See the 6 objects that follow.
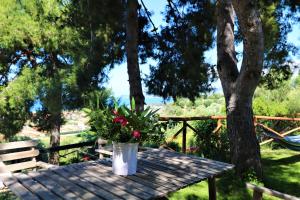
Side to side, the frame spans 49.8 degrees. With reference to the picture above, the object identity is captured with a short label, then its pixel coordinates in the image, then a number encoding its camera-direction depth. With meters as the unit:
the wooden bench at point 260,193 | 2.52
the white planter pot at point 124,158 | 2.35
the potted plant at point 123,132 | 2.34
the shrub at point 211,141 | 5.83
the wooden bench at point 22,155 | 3.29
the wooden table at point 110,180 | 1.95
